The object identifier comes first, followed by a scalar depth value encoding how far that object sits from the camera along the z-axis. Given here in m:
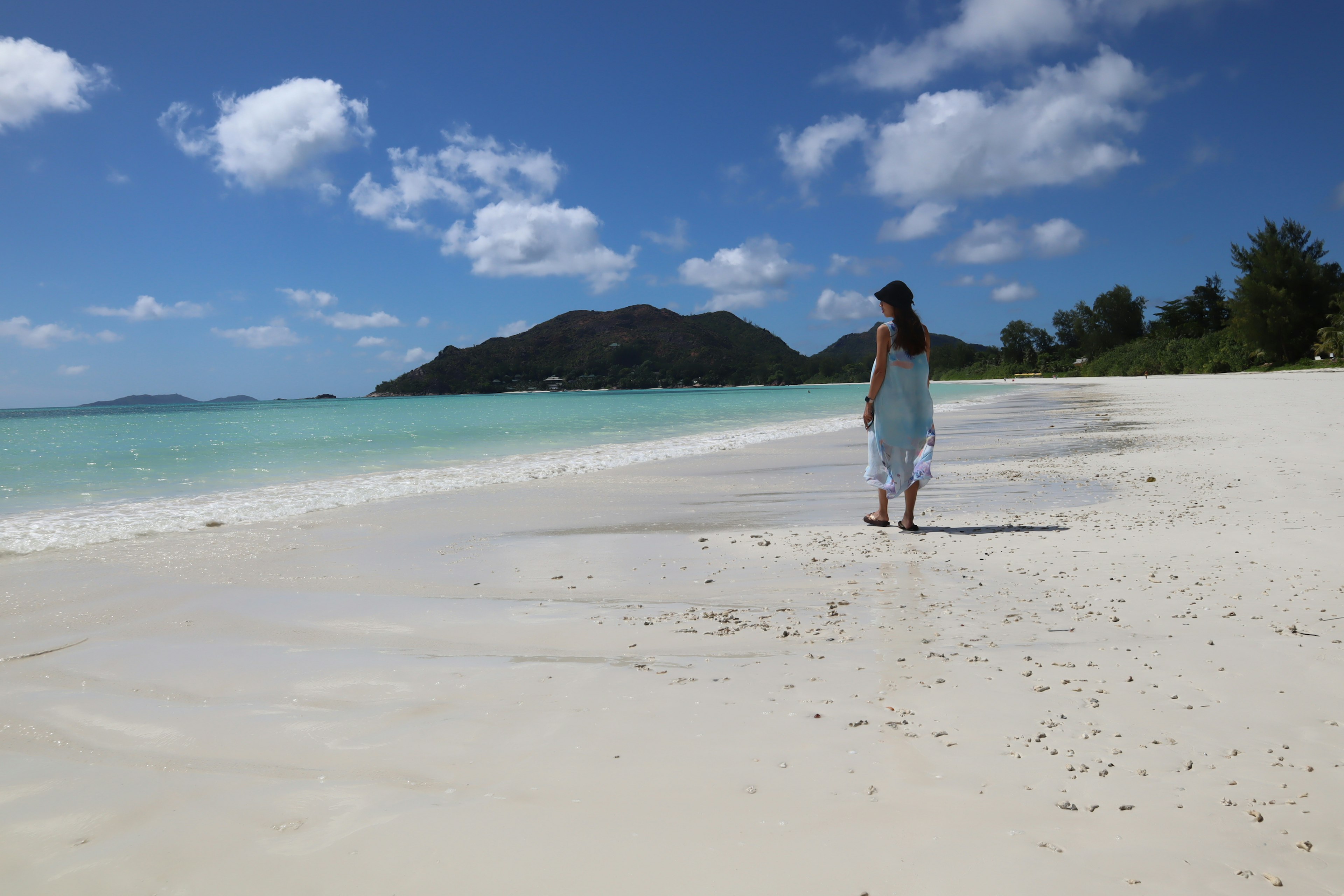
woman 6.40
